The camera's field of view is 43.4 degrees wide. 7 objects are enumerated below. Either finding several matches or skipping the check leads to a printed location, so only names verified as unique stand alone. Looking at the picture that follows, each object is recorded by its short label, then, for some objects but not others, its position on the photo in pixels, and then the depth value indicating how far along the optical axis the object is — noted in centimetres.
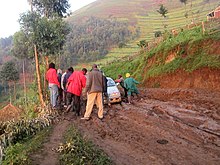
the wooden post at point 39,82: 1374
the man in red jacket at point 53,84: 1096
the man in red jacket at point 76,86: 1036
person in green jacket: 1397
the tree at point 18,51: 3562
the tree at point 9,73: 4853
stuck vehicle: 1371
